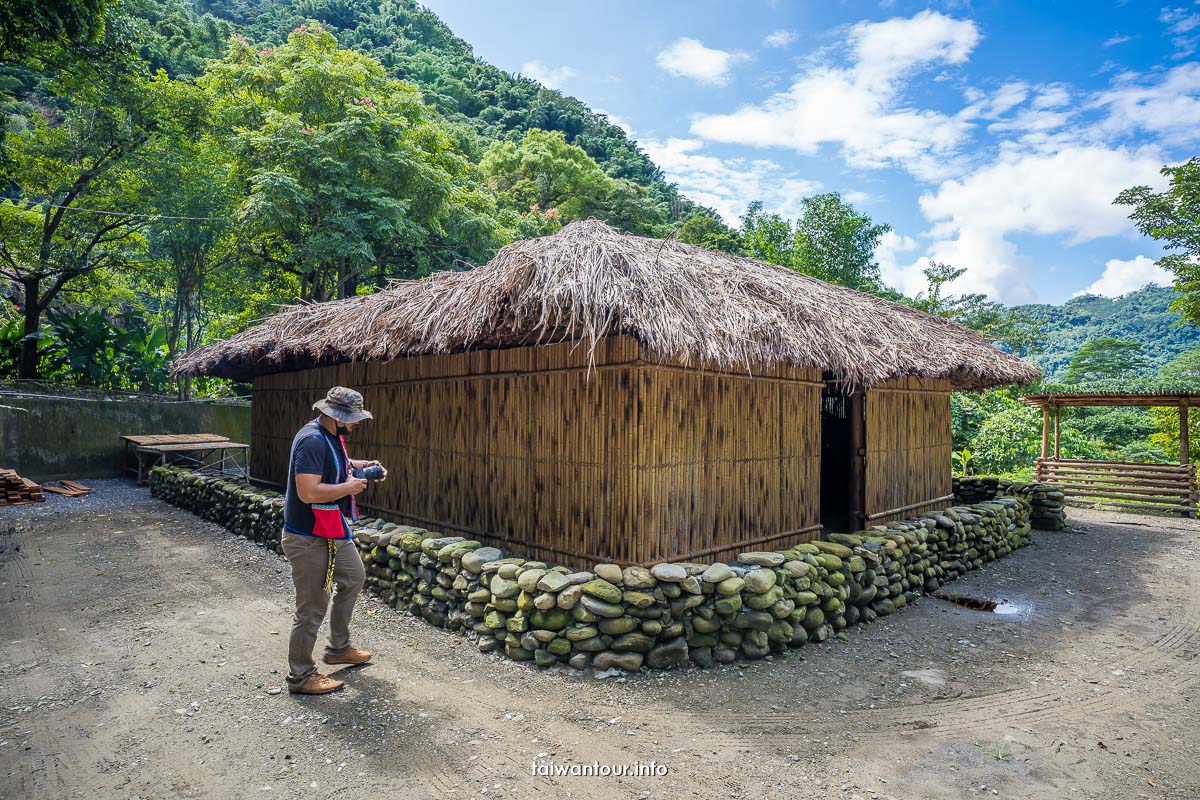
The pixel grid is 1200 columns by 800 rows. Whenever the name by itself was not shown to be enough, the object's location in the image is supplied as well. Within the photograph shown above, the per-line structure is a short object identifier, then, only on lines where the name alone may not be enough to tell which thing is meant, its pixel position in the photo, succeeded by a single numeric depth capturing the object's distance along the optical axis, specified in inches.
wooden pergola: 430.0
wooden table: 464.2
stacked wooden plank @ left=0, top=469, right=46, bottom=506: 386.0
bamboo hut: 181.8
